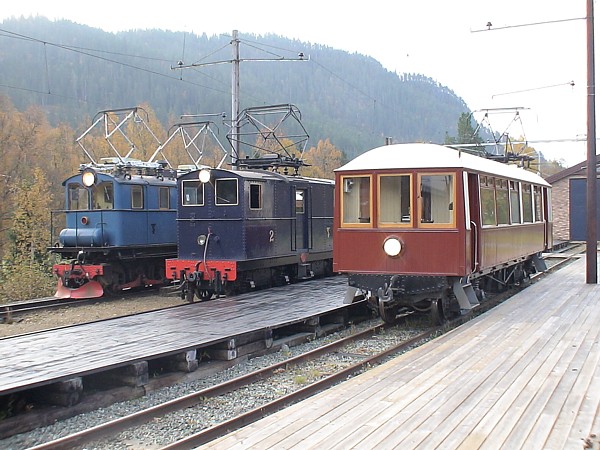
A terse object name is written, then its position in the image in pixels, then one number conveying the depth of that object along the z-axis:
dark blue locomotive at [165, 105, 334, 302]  13.41
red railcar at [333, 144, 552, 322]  9.92
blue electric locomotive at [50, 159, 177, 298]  15.98
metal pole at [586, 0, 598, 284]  13.46
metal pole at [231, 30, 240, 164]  18.98
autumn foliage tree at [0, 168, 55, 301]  17.52
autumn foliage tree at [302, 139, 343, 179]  57.28
